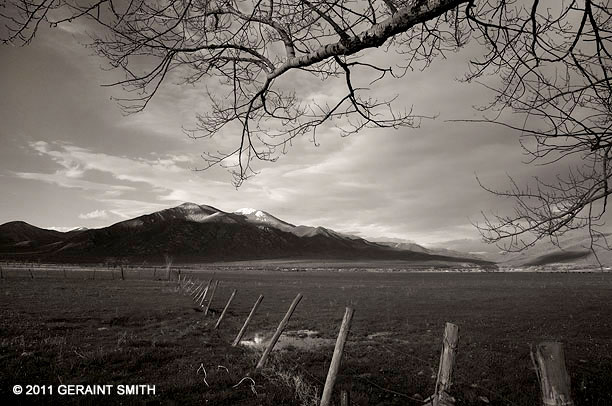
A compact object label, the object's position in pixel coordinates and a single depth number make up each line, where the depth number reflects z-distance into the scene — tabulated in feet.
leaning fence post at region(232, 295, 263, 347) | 41.34
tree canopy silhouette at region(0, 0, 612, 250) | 12.91
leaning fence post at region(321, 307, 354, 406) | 20.95
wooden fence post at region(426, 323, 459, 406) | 14.57
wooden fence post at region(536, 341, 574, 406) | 9.92
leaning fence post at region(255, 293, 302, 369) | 32.32
